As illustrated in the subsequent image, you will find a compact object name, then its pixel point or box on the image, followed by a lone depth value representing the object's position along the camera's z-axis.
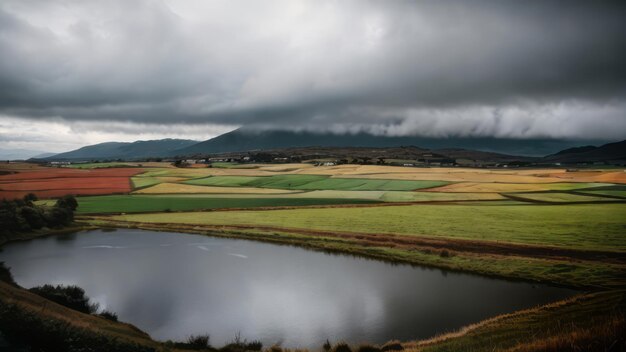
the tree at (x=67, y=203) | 63.56
